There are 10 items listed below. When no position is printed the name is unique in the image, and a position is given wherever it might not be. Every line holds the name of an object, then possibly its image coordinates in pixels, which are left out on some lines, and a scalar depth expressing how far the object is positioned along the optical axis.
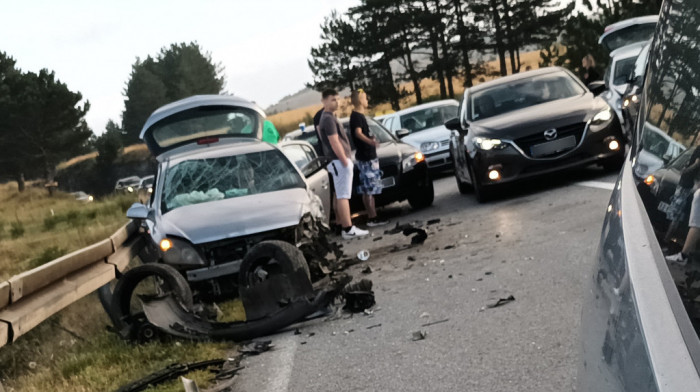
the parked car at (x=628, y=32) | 18.84
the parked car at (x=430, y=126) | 21.73
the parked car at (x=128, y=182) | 81.28
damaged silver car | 7.93
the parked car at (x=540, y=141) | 13.30
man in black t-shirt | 13.70
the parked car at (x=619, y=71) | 16.95
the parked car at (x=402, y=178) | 14.98
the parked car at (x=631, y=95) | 15.76
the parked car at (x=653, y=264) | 1.62
